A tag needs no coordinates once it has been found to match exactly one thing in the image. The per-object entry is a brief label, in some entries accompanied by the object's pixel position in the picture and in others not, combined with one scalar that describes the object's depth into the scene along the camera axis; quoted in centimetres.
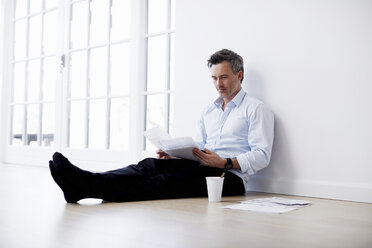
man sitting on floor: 220
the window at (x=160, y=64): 355
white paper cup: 230
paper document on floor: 208
